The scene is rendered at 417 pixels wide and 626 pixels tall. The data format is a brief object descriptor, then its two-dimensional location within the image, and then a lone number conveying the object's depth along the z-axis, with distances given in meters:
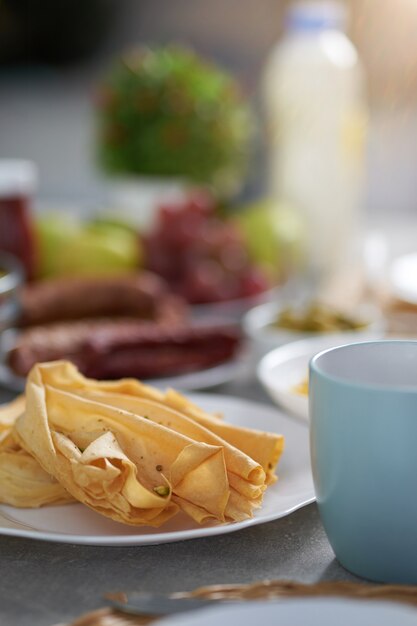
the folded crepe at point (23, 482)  0.60
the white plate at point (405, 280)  0.93
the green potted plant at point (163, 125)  1.18
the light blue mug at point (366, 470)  0.50
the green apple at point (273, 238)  1.14
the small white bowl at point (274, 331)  0.90
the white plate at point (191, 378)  0.85
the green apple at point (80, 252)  1.08
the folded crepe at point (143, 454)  0.55
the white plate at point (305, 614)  0.41
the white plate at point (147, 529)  0.54
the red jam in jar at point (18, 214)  1.03
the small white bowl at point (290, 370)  0.75
